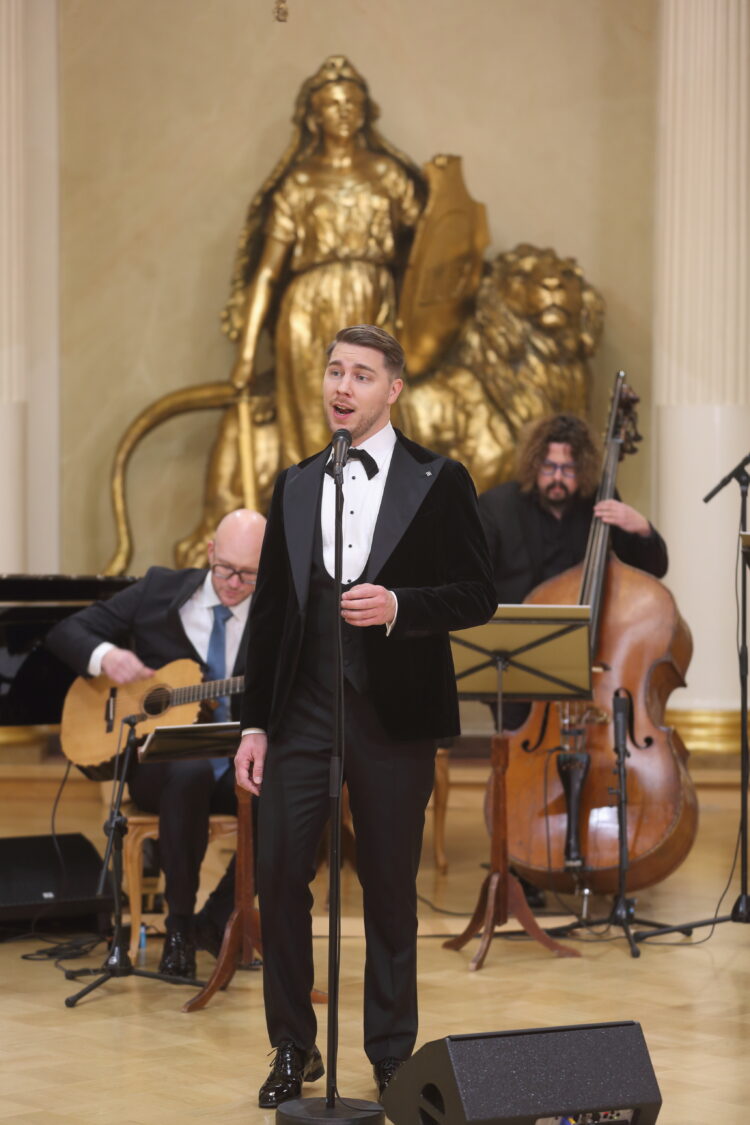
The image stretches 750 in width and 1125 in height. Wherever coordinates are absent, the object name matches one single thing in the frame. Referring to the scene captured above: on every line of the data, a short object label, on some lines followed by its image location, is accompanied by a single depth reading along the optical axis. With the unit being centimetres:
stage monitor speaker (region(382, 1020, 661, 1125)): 554
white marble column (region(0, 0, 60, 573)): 1759
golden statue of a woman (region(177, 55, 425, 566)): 1722
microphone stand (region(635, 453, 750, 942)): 994
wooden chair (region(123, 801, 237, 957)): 1002
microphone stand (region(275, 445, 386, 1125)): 607
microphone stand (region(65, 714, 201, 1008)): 911
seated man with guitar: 964
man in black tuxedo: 688
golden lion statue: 1730
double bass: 1045
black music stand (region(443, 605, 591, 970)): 984
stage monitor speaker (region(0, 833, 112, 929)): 1035
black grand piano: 1080
